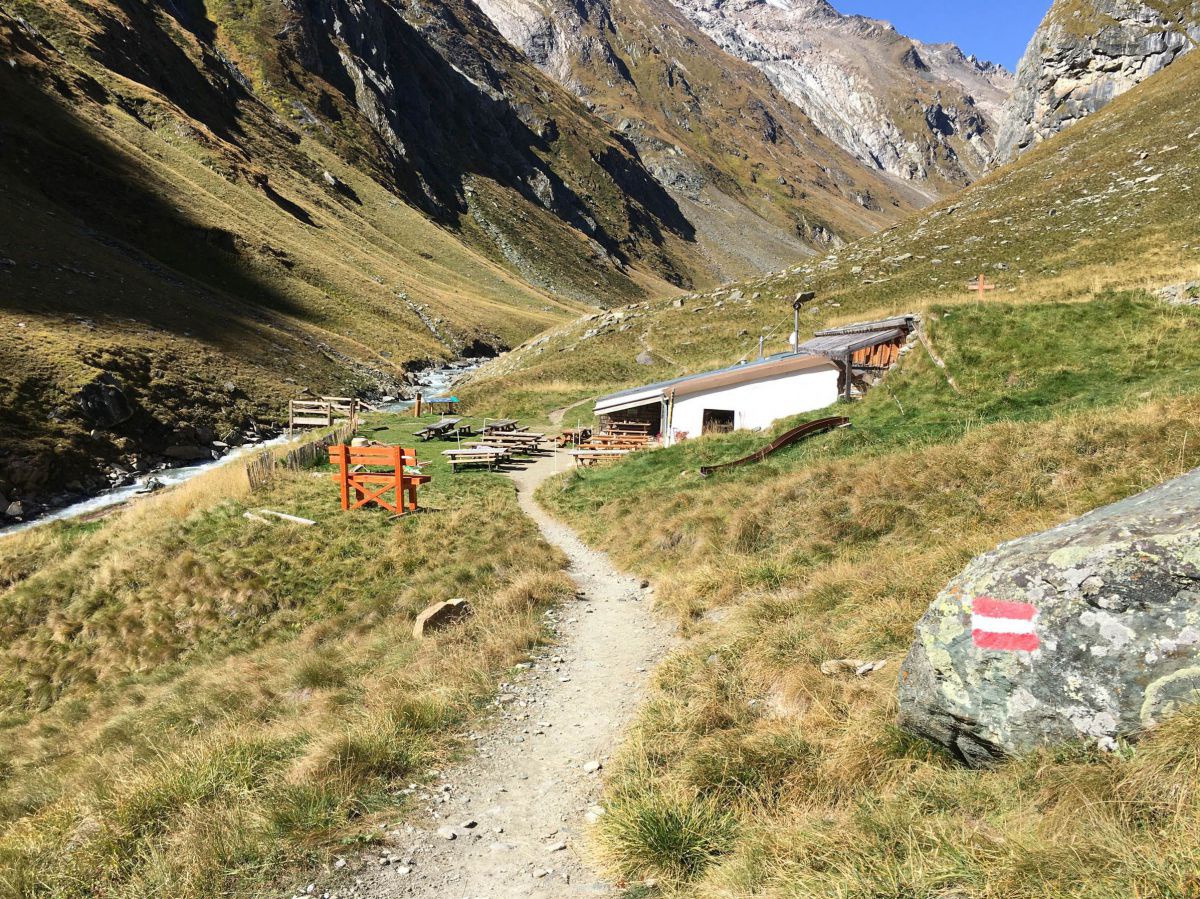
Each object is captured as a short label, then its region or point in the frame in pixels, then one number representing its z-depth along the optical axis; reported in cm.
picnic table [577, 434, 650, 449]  2870
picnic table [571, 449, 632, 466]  2645
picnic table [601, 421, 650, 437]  3056
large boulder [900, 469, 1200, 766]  393
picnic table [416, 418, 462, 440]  3319
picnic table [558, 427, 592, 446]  3164
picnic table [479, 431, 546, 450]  3052
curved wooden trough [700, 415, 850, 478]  1889
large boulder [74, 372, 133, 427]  2833
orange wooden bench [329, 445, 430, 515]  1947
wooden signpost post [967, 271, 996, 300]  2525
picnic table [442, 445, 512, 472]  2688
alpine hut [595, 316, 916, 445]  2403
